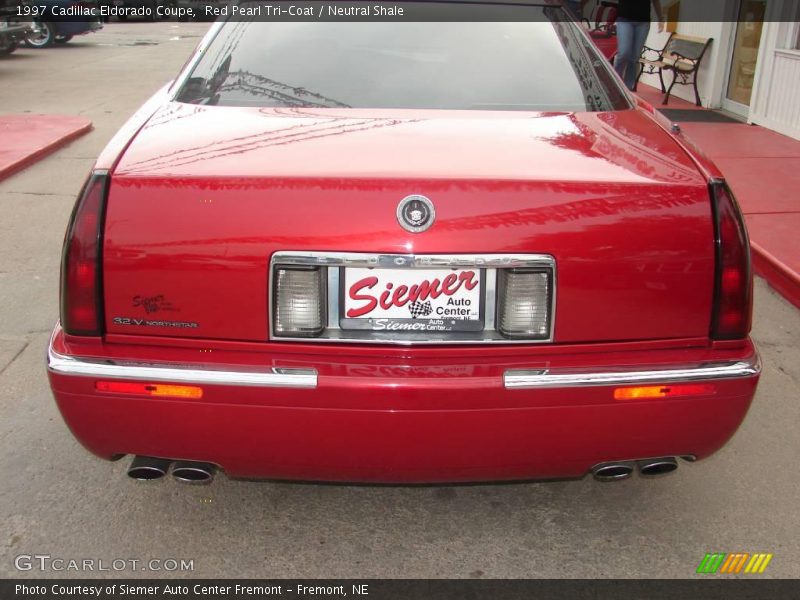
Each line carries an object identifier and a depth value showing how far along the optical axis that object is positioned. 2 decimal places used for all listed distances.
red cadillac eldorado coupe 2.11
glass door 9.64
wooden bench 10.52
